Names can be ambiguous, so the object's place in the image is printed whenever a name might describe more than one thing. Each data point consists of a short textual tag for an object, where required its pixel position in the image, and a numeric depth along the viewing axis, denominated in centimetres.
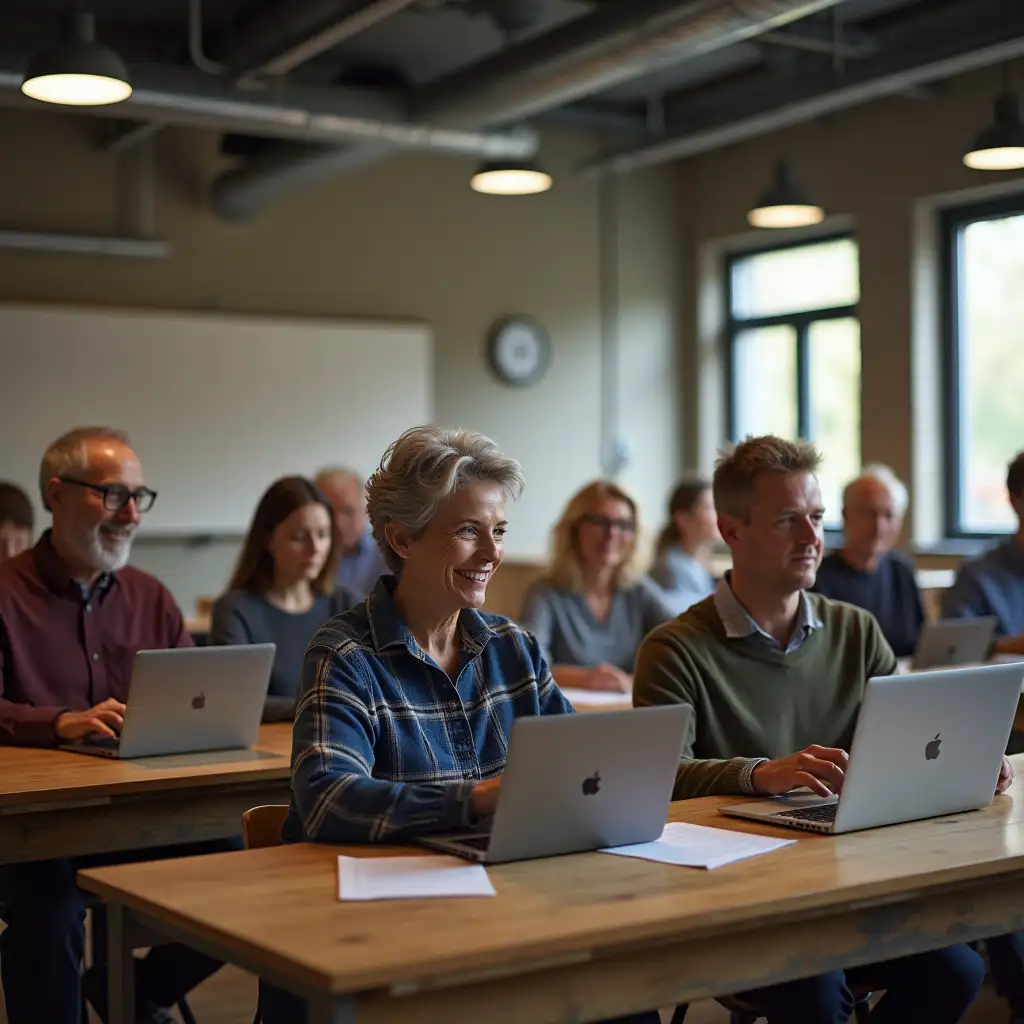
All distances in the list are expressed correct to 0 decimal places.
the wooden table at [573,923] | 158
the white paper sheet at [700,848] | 200
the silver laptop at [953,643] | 450
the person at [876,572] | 530
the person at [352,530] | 630
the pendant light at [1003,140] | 546
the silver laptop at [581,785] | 188
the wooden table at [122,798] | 272
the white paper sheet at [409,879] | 180
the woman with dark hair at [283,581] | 392
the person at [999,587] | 502
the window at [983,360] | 761
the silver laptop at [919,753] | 212
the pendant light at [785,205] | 683
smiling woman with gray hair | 219
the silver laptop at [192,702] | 297
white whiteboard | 753
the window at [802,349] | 856
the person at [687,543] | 571
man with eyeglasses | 323
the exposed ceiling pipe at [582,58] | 531
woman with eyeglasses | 479
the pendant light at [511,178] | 611
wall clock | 895
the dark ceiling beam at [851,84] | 638
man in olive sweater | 279
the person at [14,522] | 505
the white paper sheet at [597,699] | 388
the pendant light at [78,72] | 468
